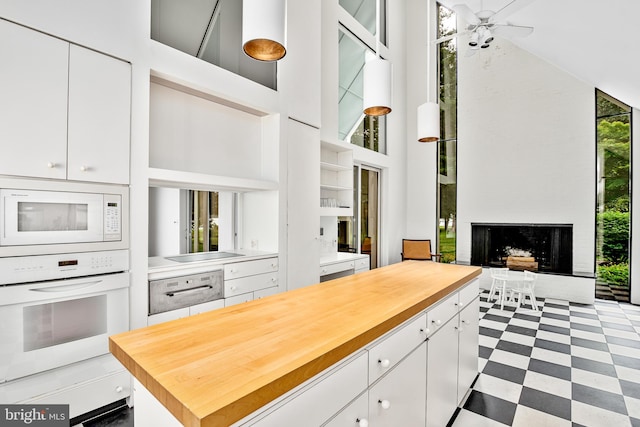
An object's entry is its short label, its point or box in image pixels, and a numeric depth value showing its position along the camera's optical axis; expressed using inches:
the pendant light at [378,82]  80.2
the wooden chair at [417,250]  228.4
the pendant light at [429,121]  97.8
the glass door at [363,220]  204.2
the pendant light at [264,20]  52.0
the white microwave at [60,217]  66.6
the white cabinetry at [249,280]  106.8
